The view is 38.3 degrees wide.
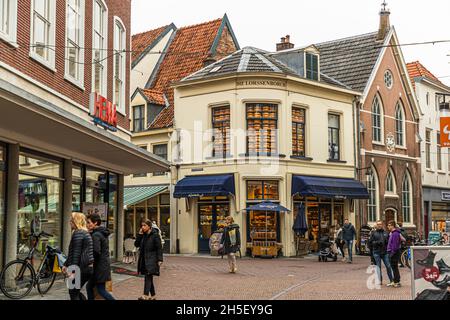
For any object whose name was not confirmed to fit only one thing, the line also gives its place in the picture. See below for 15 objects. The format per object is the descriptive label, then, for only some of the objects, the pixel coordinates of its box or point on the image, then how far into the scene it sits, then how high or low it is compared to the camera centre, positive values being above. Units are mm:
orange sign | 20375 +2674
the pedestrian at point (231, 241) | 18531 -792
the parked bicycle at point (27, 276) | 12320 -1224
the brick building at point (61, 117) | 12352 +1763
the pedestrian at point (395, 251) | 15242 -896
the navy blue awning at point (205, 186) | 26406 +1116
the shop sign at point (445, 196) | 38156 +982
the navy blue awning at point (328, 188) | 26844 +1082
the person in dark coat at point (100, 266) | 9609 -778
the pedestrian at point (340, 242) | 24641 -1103
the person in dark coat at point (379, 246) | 15641 -801
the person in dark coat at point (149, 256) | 11961 -797
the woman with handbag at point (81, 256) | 9320 -607
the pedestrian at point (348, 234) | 24016 -780
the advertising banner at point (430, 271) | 10133 -918
